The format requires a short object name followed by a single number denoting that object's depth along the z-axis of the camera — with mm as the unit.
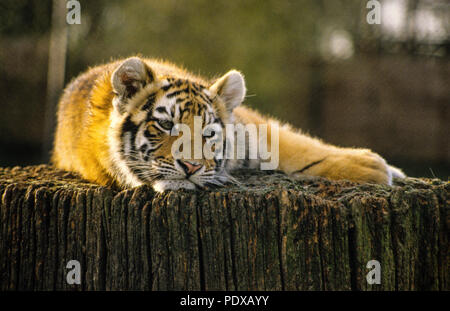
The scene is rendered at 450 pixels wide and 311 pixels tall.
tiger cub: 3139
